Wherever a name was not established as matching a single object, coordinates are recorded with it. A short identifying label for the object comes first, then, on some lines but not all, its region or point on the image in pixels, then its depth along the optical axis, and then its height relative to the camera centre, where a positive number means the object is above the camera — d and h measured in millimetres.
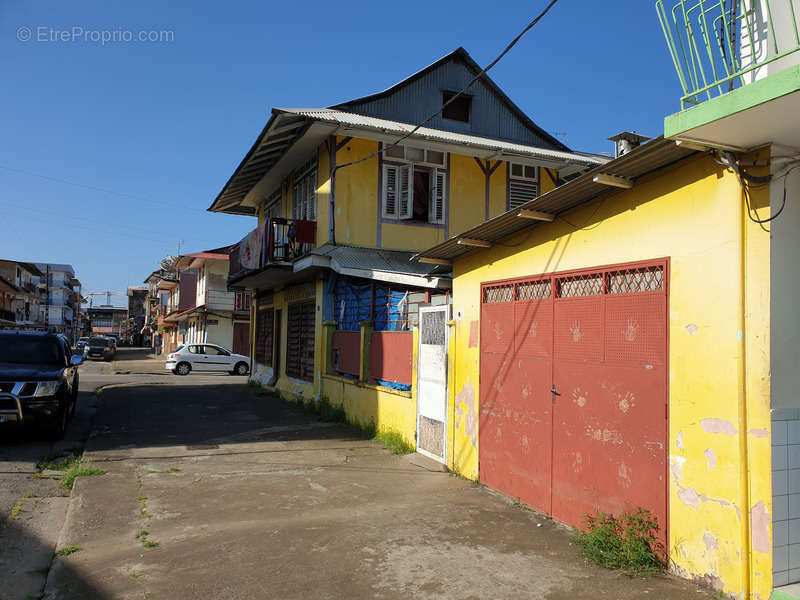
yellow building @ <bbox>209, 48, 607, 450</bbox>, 11328 +3292
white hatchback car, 28172 -1327
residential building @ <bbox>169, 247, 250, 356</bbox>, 34562 +1387
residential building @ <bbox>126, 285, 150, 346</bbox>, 97162 +3999
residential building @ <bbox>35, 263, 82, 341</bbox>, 92250 +5380
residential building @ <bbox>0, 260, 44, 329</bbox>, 60950 +4984
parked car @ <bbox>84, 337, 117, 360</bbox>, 42406 -1352
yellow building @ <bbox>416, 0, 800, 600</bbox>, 4008 +78
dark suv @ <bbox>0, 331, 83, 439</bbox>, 9203 -811
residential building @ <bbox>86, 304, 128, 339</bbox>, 129500 +2680
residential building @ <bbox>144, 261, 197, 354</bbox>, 41219 +2546
